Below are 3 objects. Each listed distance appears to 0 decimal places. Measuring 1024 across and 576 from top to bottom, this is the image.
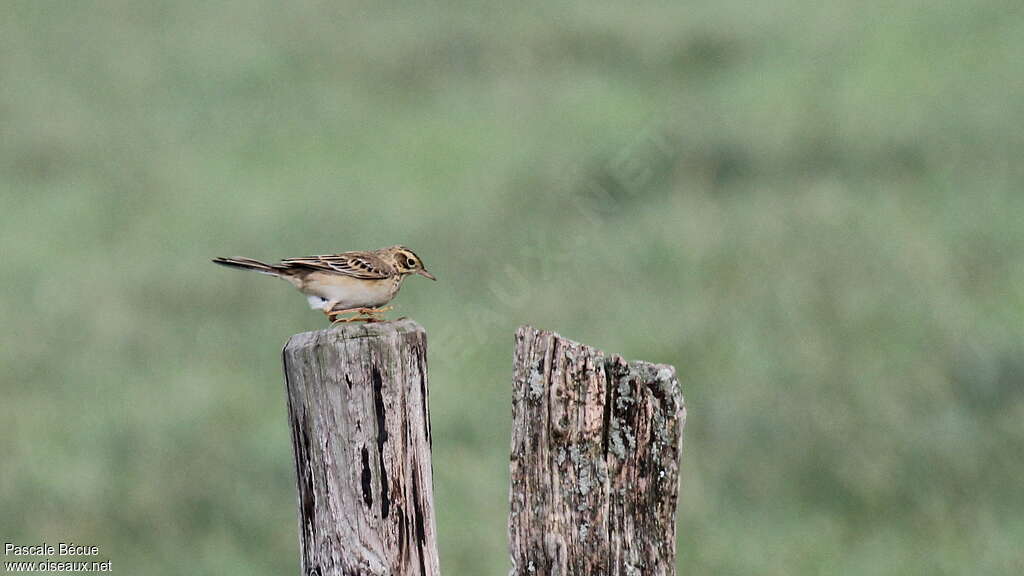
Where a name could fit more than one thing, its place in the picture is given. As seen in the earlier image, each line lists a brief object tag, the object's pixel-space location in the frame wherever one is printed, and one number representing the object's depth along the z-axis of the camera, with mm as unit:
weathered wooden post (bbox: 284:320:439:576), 8609
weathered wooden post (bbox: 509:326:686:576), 8508
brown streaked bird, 10062
